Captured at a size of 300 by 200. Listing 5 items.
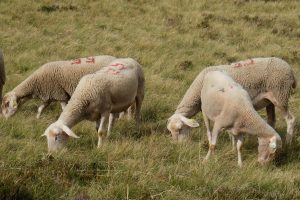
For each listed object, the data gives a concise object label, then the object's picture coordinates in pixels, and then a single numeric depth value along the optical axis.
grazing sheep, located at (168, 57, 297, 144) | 15.41
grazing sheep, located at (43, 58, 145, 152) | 12.44
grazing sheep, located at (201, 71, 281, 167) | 12.60
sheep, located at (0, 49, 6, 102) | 18.33
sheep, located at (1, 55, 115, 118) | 17.30
